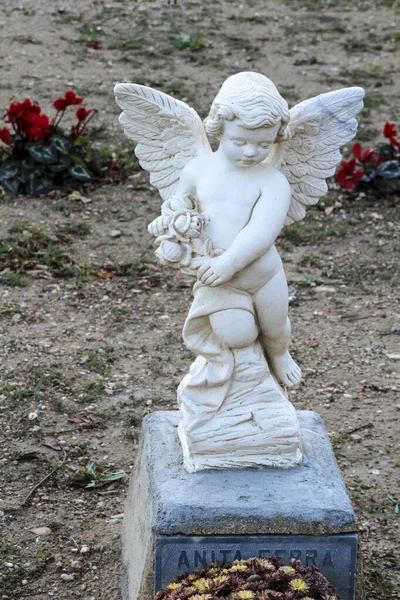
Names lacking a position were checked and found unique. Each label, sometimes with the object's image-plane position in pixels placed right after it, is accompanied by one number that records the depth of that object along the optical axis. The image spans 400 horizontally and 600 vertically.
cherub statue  3.54
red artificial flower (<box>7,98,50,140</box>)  7.82
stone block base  3.60
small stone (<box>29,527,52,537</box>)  4.55
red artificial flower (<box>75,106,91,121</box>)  7.99
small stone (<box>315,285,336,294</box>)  6.82
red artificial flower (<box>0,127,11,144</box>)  7.68
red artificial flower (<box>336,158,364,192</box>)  8.13
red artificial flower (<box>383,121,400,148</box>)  8.00
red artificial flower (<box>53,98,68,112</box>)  7.75
